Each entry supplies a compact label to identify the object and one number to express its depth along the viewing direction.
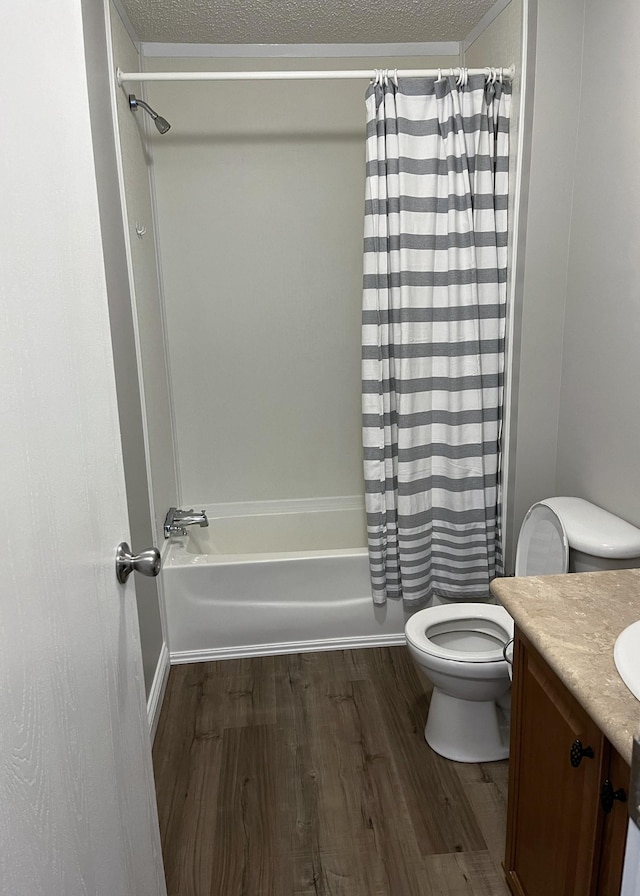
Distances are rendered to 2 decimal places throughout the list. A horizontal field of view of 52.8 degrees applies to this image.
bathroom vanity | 1.08
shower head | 2.41
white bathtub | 2.69
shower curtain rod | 2.21
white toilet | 1.85
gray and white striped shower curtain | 2.33
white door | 0.70
